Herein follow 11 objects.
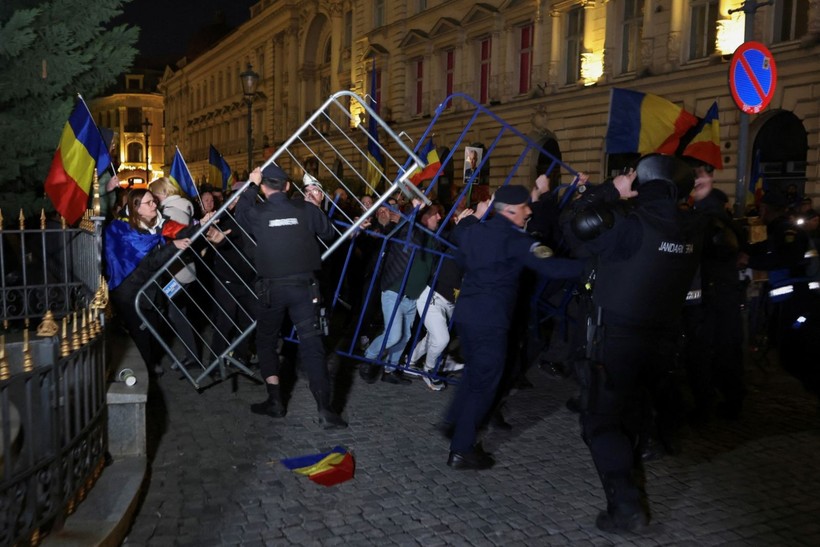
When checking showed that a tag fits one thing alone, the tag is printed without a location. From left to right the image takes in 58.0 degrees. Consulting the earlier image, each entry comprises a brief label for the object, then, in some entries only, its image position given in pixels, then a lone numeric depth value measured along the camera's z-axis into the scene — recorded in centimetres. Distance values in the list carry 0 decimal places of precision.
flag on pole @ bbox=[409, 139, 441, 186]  869
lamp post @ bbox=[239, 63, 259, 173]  1852
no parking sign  932
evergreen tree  768
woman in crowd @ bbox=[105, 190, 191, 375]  696
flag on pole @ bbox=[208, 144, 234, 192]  1380
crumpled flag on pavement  467
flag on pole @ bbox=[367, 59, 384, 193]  1065
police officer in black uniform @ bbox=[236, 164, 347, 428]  572
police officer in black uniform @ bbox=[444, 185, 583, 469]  489
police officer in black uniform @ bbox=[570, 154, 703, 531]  404
